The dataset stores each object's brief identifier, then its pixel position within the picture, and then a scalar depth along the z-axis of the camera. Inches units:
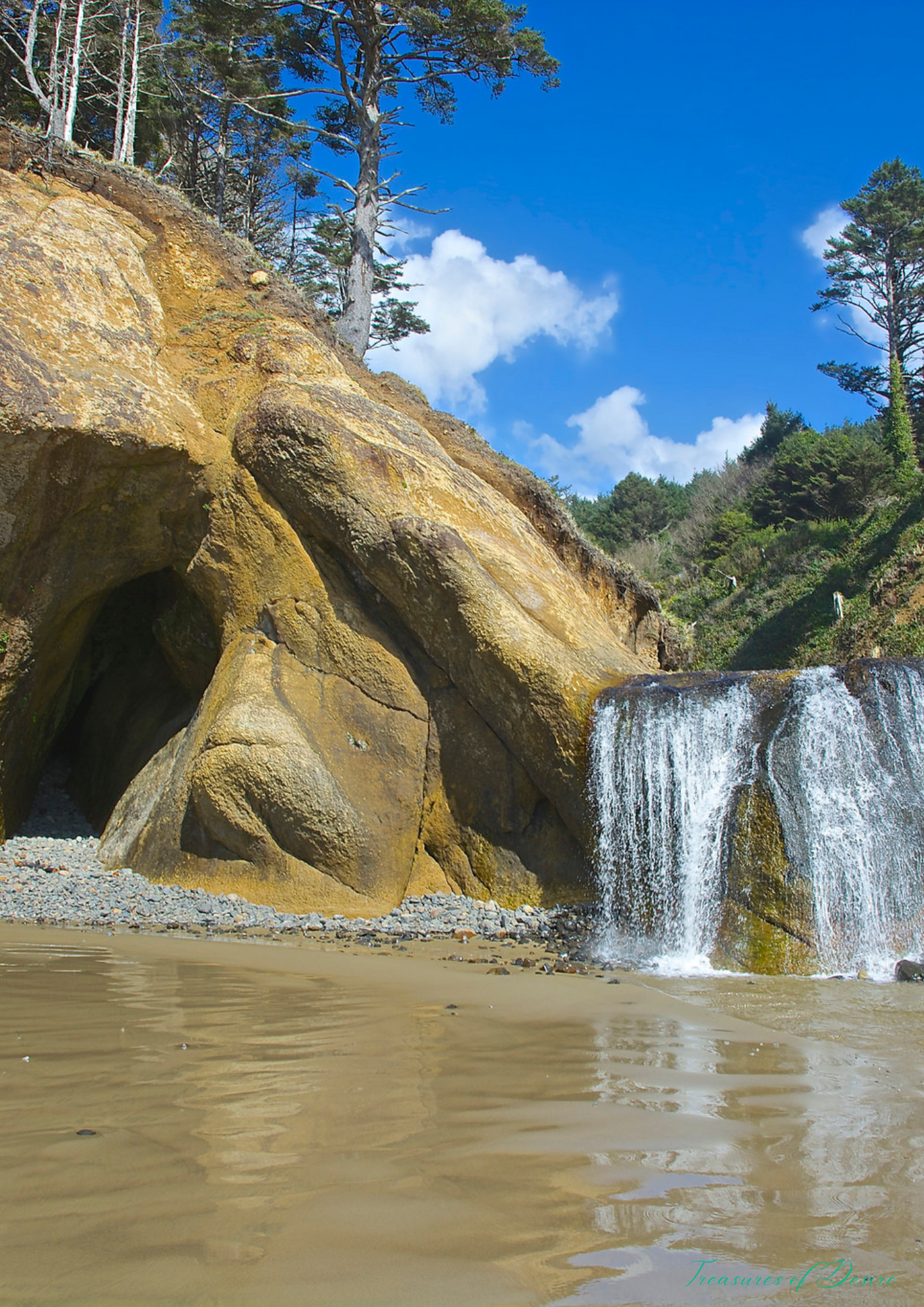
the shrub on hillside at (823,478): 1325.0
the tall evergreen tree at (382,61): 666.2
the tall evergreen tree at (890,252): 1419.8
